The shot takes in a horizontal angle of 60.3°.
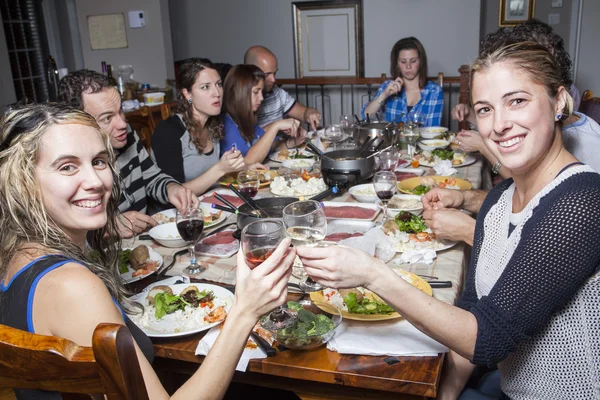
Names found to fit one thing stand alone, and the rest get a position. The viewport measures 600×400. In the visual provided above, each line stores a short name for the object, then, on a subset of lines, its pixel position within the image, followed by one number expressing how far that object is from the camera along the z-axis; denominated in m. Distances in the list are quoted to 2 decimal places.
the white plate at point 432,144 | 3.25
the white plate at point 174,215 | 2.05
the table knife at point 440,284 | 1.44
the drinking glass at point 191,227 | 1.64
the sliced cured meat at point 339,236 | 1.75
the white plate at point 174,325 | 1.25
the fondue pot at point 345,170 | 2.30
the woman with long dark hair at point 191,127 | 2.86
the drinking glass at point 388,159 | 2.50
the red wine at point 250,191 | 2.23
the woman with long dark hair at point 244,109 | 3.30
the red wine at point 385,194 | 1.93
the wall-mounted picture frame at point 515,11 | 5.74
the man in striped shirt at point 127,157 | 2.11
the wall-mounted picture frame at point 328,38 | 5.75
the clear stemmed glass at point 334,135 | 3.32
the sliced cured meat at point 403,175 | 2.61
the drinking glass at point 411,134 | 3.16
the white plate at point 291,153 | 3.20
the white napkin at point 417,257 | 1.60
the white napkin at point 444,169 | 2.67
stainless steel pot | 3.15
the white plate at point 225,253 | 1.72
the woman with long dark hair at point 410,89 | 4.42
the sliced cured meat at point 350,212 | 2.01
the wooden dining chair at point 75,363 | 0.62
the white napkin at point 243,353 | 1.16
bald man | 4.20
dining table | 1.08
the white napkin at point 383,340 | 1.15
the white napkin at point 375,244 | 1.61
